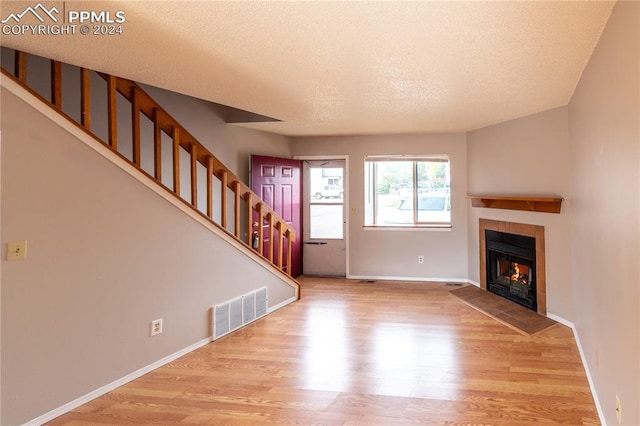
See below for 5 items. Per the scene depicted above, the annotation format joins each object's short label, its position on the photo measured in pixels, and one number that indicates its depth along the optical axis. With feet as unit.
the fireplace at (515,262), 15.34
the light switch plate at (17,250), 7.60
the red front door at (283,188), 19.12
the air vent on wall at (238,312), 13.01
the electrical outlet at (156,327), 10.69
